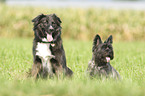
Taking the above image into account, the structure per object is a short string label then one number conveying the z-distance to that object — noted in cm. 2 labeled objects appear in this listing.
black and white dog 1178
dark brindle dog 1244
